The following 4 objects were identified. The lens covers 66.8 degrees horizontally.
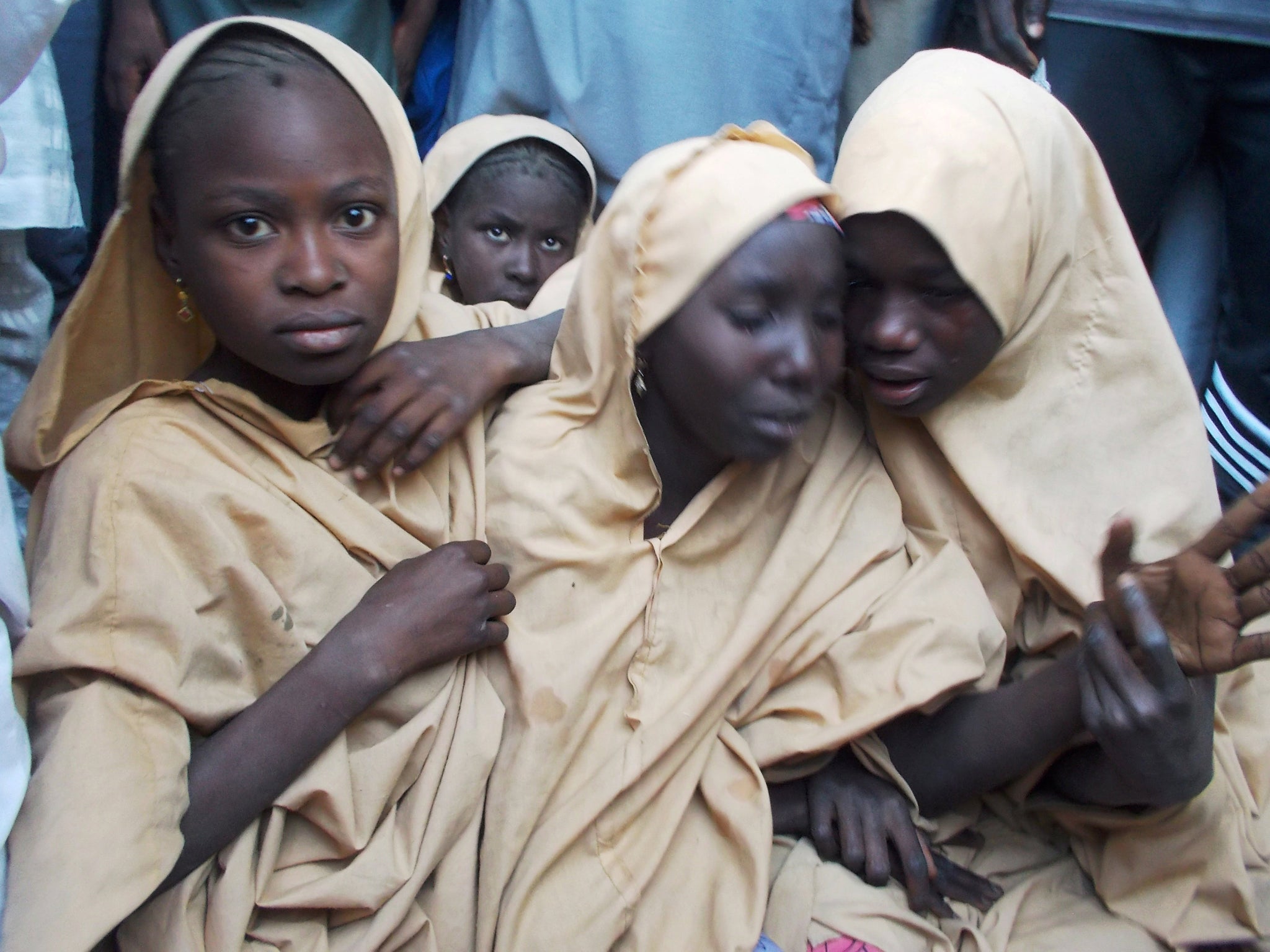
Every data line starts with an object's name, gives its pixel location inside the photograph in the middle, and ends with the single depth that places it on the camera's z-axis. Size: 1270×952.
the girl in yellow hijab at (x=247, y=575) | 1.15
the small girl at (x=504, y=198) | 2.49
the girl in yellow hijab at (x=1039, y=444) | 1.50
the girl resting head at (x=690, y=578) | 1.40
